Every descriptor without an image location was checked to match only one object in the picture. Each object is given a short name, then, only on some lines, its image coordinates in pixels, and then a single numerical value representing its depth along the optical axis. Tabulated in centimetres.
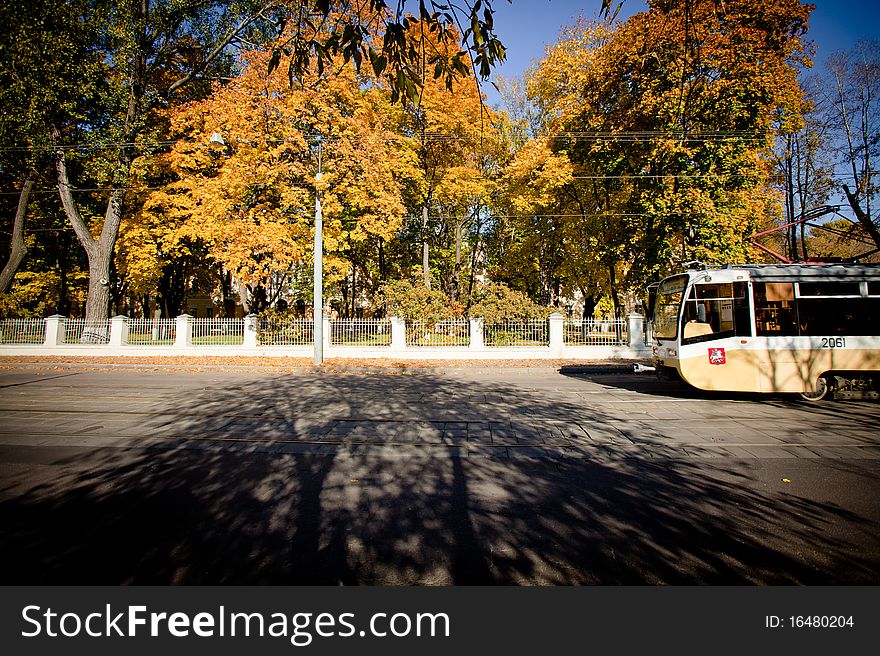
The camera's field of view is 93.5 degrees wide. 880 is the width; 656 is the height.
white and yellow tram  876
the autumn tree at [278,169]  1742
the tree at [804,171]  2233
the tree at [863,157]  1734
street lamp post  1608
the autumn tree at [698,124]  1744
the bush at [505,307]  1970
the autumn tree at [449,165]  2259
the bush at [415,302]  2003
